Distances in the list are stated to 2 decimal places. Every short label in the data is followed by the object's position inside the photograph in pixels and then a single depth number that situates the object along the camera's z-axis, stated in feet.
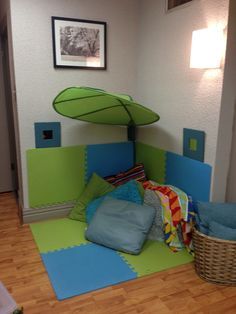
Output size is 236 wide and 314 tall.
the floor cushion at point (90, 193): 9.16
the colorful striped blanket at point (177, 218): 7.26
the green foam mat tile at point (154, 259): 6.77
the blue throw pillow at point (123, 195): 8.25
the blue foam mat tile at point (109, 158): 9.61
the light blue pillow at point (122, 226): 7.31
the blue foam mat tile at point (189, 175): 7.33
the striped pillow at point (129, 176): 9.41
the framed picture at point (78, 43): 8.38
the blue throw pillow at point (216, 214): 6.48
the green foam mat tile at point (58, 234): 7.72
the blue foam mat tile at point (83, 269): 6.11
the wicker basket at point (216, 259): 6.11
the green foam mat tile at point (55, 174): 8.89
